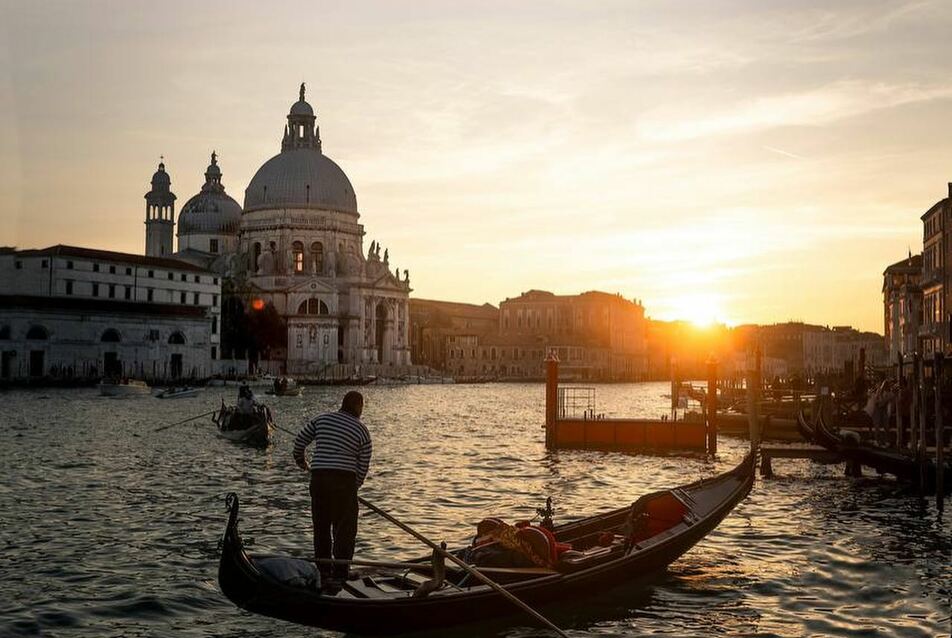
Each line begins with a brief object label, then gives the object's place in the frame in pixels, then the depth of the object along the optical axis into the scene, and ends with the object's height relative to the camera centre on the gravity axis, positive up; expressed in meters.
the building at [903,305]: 48.81 +3.88
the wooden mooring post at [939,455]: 16.44 -1.25
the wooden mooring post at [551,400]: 27.50 -0.64
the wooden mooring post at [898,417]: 21.03 -0.80
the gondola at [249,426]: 27.27 -1.39
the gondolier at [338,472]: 9.32 -0.88
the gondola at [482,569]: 8.50 -1.82
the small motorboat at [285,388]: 61.59 -0.78
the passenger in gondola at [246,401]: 28.47 -0.73
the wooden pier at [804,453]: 20.67 -1.52
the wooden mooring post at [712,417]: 26.72 -1.03
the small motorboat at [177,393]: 55.06 -0.99
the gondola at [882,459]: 18.08 -1.50
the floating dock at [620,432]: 27.23 -1.49
